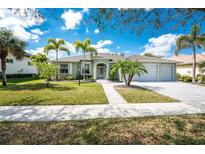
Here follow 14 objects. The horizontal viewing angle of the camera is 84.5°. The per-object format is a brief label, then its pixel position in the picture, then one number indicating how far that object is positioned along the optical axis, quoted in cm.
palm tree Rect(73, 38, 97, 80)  1521
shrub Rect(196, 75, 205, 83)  1526
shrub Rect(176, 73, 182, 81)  1887
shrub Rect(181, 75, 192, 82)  1673
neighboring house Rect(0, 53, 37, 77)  1896
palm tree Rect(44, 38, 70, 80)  1569
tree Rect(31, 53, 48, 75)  2270
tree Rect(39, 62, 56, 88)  983
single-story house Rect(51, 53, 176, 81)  1625
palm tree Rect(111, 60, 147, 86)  1065
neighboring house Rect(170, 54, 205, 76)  1979
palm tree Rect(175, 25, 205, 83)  1451
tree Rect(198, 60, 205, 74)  1419
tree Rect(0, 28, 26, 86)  1050
